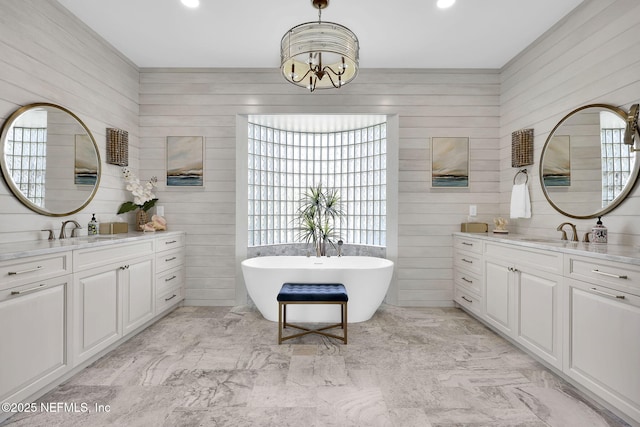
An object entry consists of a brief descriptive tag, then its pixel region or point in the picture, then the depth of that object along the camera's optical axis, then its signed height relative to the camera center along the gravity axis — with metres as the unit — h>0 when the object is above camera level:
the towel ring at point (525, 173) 3.32 +0.46
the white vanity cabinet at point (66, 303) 1.72 -0.63
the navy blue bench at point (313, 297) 2.70 -0.72
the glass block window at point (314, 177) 4.35 +0.56
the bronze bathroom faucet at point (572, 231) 2.62 -0.13
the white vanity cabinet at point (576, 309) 1.69 -0.63
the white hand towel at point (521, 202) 3.24 +0.15
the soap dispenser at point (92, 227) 2.91 -0.13
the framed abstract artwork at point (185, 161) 3.82 +0.65
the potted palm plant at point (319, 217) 4.30 -0.03
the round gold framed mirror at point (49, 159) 2.24 +0.44
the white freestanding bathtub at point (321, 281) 3.16 -0.75
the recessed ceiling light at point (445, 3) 2.66 +1.83
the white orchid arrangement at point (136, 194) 3.46 +0.22
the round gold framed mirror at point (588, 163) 2.27 +0.43
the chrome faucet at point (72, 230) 2.62 -0.14
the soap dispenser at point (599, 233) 2.33 -0.12
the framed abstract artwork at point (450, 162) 3.81 +0.66
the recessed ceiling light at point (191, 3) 2.67 +1.83
